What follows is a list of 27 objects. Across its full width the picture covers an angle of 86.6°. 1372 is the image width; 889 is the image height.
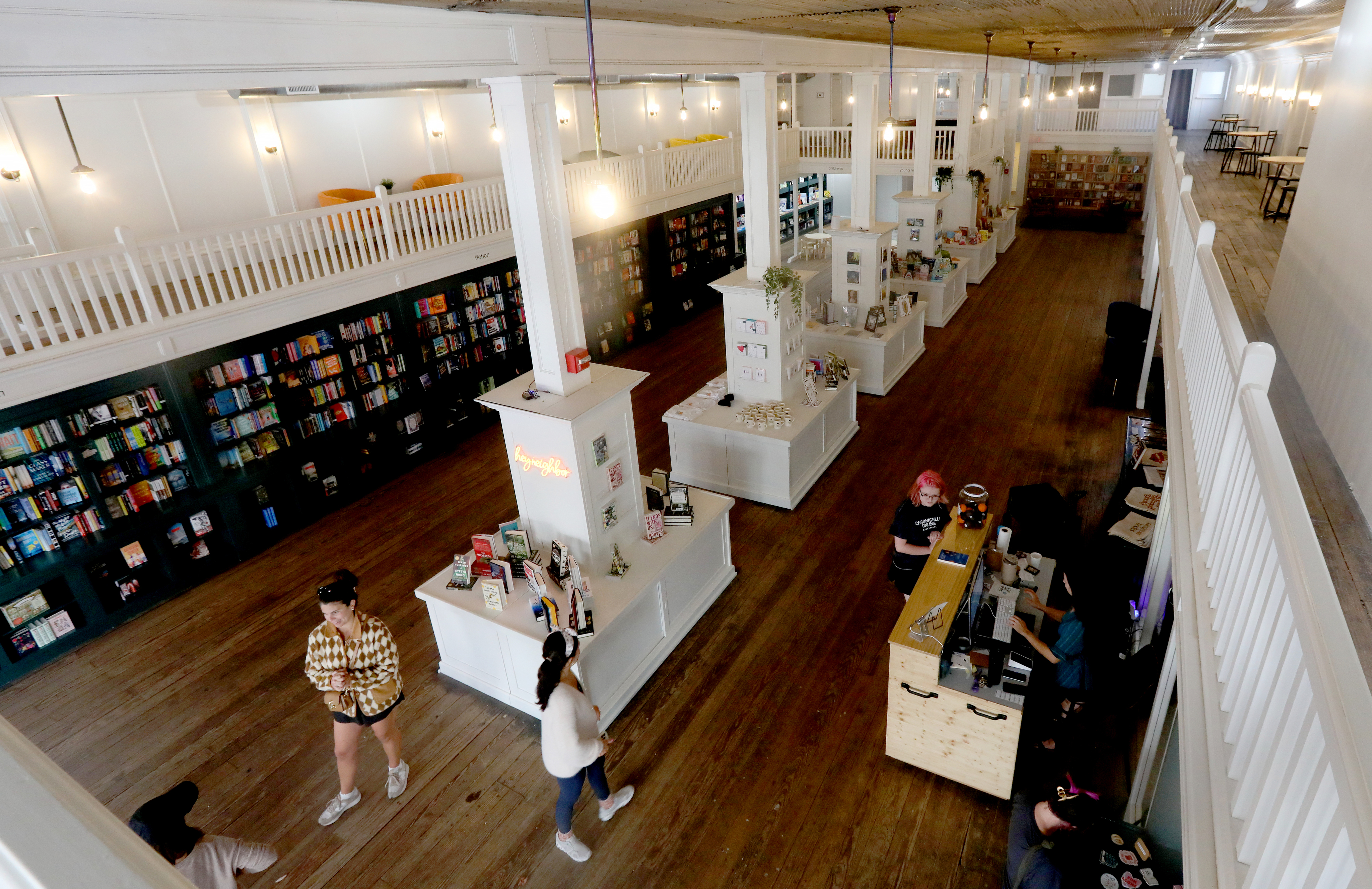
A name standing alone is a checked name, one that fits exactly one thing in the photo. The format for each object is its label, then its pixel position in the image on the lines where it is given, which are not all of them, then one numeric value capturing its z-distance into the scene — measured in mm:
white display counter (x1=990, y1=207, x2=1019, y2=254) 17031
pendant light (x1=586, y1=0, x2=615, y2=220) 5555
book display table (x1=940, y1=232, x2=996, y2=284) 14664
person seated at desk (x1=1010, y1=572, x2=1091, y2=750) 4438
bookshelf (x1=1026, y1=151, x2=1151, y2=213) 19625
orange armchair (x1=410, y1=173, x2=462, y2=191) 11078
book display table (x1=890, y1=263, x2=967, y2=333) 12461
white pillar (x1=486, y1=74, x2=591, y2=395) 4887
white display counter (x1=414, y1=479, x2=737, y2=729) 5137
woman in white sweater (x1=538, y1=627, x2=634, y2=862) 3818
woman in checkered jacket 4105
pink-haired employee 5336
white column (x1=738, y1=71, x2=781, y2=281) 7449
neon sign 5406
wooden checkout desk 4254
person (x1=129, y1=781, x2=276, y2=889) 3043
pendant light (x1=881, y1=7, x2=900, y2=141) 6551
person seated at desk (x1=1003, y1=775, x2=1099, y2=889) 3393
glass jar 5207
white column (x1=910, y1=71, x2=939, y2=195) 12742
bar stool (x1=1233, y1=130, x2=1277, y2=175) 13492
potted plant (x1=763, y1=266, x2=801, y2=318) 7508
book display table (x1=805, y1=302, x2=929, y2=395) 9898
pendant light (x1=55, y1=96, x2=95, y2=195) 7656
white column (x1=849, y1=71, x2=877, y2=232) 10109
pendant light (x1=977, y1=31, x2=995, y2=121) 13977
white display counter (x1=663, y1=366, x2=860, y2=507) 7473
